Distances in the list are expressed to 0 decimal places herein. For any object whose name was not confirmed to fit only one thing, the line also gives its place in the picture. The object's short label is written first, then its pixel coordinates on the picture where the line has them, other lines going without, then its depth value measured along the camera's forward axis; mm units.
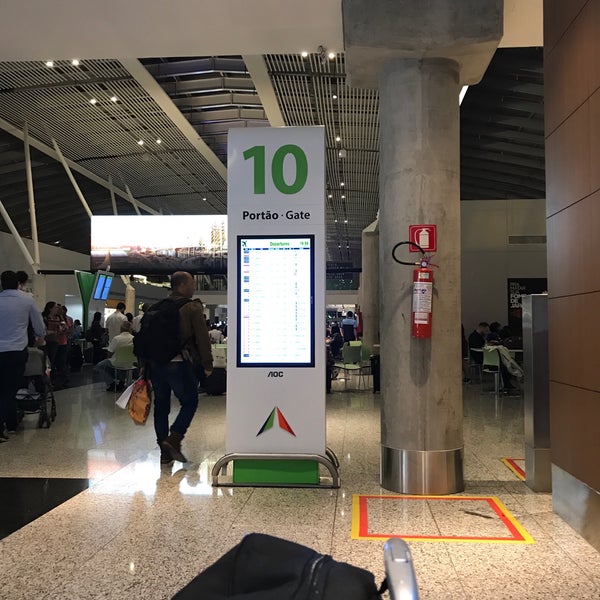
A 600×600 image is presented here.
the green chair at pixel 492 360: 9555
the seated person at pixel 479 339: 11674
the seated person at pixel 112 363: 9484
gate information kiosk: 4043
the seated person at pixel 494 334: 11094
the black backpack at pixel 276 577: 915
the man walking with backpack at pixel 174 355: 4520
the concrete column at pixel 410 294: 3977
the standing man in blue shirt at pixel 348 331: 18094
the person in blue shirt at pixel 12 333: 5324
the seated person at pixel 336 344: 15375
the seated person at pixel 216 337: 11723
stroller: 6230
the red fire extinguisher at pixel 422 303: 3895
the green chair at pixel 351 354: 12041
